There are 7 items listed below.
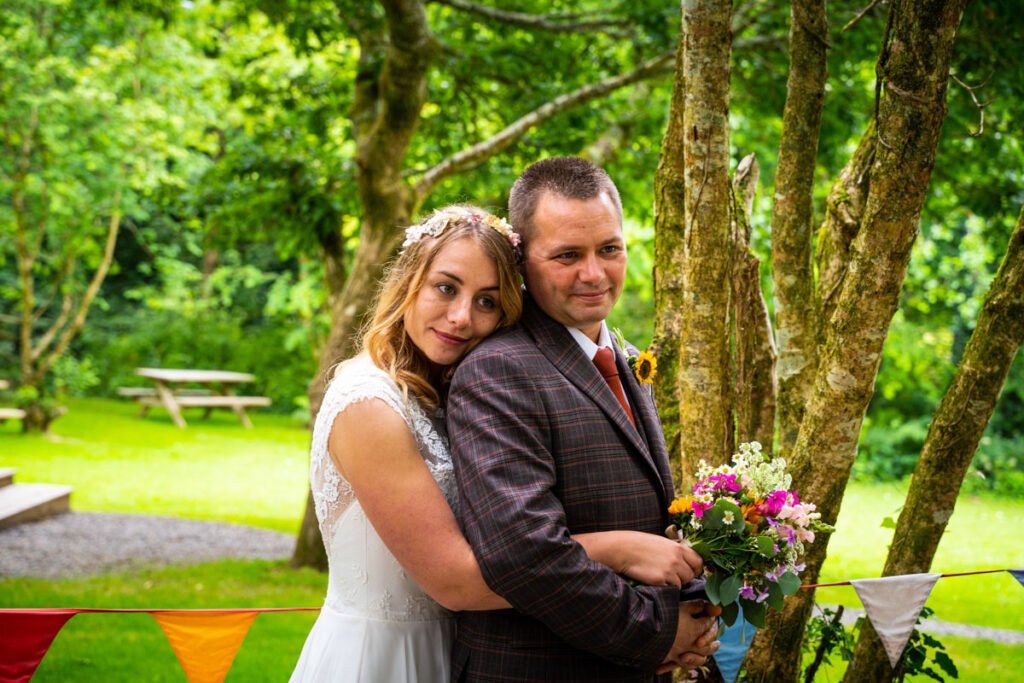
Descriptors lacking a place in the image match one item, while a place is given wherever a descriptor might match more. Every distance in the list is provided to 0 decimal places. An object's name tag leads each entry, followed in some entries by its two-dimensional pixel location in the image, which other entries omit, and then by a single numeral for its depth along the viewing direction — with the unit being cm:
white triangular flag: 325
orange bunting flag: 336
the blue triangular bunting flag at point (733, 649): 279
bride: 215
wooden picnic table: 1811
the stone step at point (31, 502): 956
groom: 198
